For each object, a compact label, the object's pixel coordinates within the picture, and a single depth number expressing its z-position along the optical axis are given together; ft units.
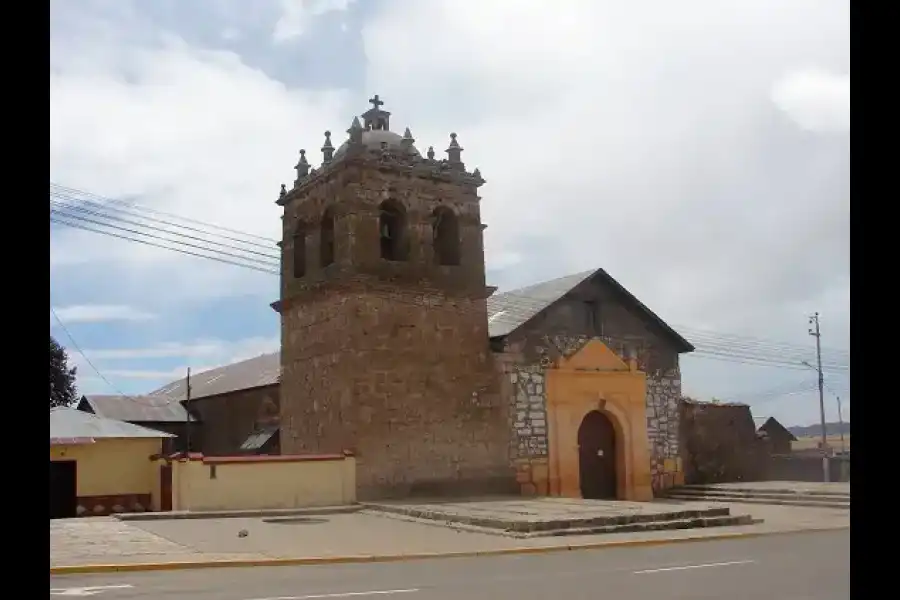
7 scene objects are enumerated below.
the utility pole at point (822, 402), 98.50
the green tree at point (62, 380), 137.08
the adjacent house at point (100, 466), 73.15
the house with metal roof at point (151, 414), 121.80
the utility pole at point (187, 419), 120.37
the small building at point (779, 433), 119.09
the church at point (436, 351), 74.90
